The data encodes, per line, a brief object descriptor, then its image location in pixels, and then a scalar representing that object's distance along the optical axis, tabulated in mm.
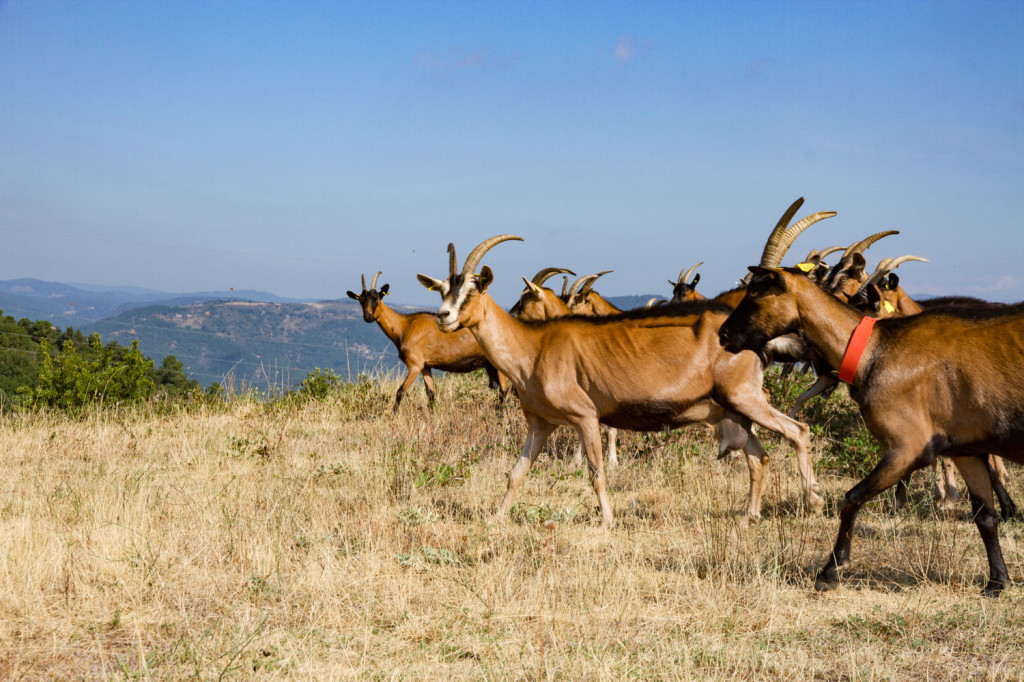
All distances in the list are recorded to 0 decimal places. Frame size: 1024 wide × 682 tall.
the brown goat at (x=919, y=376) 5223
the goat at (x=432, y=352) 15109
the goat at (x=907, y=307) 7531
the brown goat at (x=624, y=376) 7473
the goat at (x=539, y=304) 11430
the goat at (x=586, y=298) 13477
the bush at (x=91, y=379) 15273
